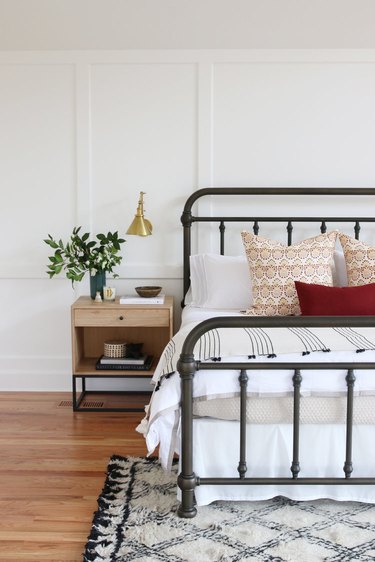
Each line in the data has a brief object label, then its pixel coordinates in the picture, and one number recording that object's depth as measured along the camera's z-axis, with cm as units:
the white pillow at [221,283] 391
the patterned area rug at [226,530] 236
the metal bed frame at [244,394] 242
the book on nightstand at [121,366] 407
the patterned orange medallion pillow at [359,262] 372
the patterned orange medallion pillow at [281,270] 367
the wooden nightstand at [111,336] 400
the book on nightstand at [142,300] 405
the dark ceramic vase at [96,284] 420
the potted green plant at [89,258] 414
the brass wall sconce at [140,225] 410
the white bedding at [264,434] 262
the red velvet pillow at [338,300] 331
